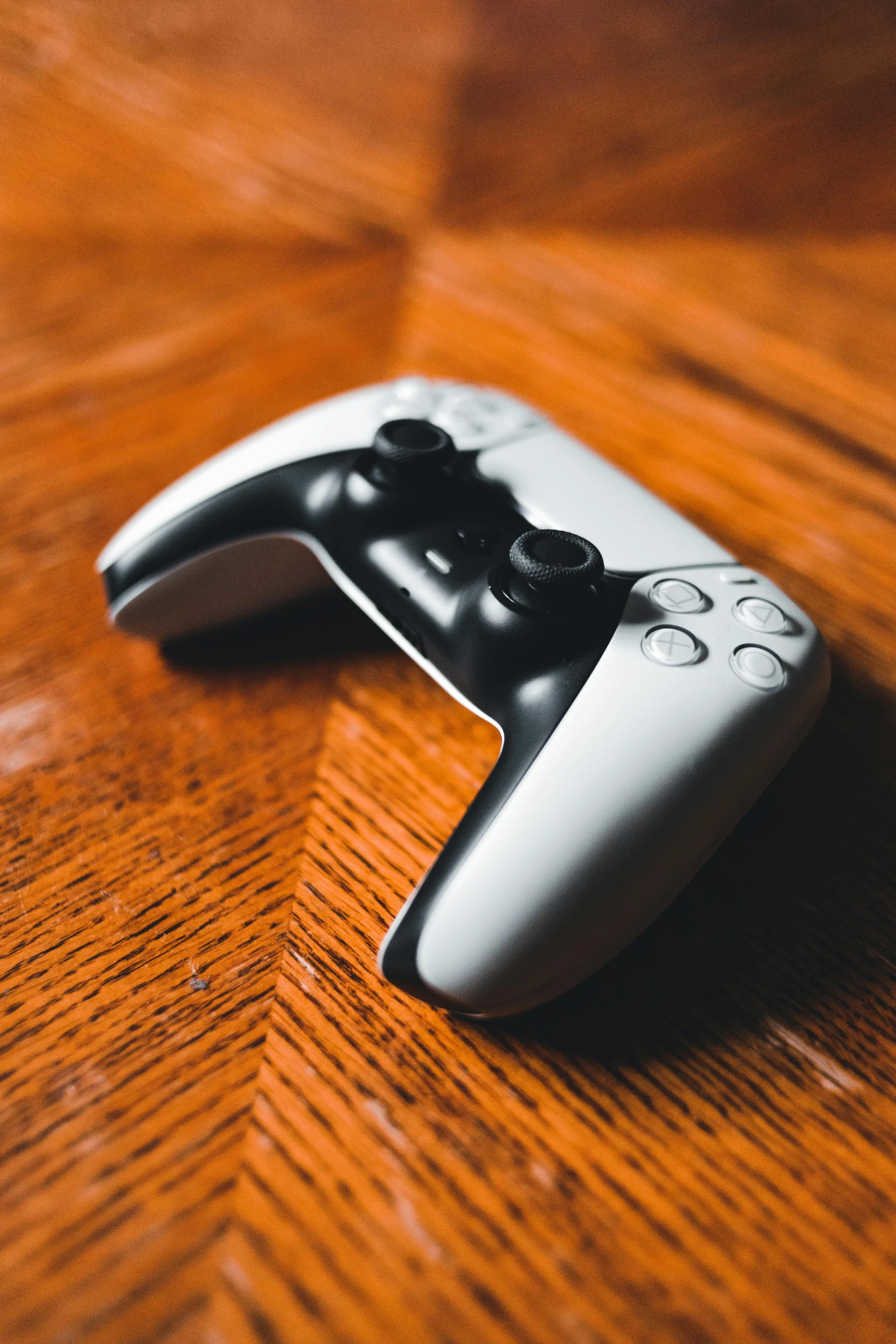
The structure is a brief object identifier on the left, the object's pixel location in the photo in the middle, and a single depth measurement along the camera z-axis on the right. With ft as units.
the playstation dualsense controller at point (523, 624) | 0.90
